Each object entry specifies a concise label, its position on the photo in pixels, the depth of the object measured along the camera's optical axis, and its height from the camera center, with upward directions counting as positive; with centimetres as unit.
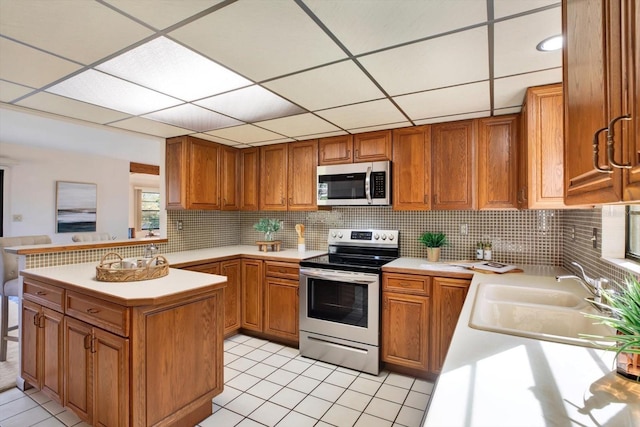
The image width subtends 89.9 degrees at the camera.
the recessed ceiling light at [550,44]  146 +80
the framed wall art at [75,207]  546 +15
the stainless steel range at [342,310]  271 -86
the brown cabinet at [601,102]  59 +26
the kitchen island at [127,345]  172 -78
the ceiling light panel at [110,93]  195 +82
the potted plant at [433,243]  295 -27
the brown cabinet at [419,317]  249 -83
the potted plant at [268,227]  372 -14
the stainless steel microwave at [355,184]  305 +30
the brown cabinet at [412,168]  290 +43
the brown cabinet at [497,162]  258 +43
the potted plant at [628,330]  77 -29
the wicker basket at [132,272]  202 -37
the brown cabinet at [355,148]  308 +67
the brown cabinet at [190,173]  337 +45
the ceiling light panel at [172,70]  162 +82
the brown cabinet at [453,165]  273 +43
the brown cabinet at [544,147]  201 +43
